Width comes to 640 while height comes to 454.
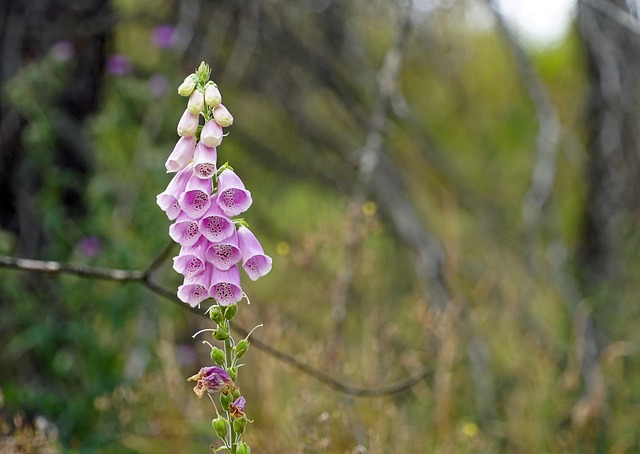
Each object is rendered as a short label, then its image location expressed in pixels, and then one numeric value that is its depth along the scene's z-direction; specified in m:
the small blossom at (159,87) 3.69
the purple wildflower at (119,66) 3.71
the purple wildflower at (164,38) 3.77
